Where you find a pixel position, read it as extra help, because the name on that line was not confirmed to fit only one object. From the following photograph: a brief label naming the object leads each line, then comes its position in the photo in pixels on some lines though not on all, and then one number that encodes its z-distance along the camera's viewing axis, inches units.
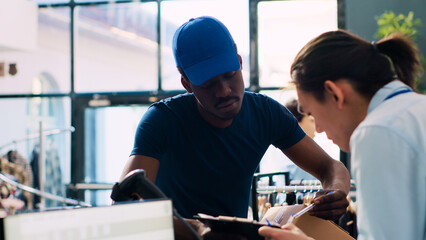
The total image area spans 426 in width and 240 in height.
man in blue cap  62.2
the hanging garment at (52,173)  221.8
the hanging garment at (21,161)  218.8
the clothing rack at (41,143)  206.2
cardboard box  56.0
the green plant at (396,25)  186.2
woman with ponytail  37.9
